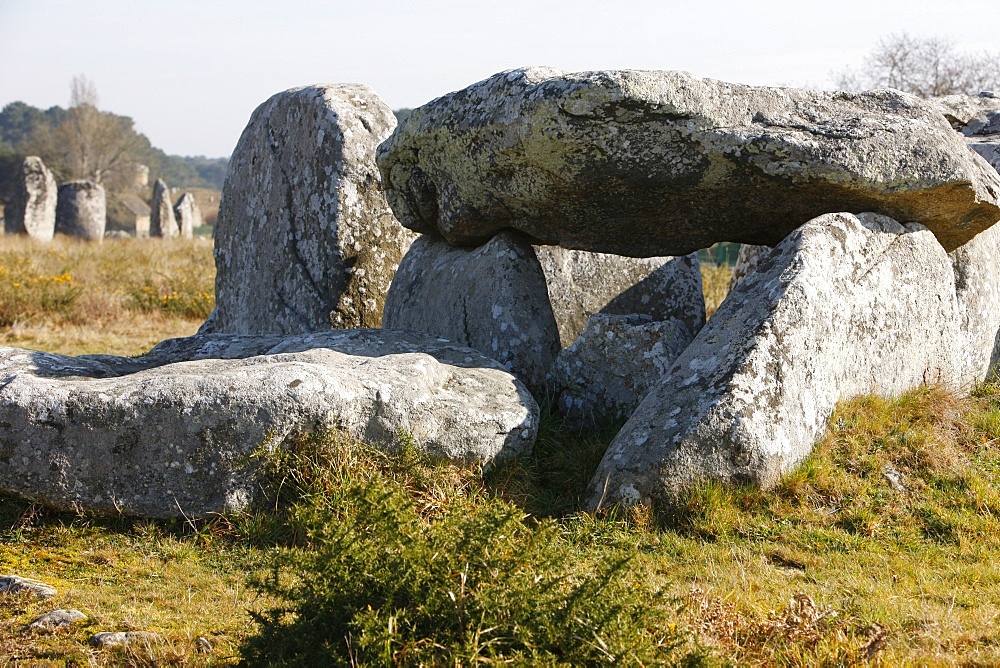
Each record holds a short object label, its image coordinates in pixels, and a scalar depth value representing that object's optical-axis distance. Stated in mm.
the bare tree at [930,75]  35344
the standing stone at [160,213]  38062
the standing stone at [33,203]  31344
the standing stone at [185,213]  42478
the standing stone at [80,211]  32625
